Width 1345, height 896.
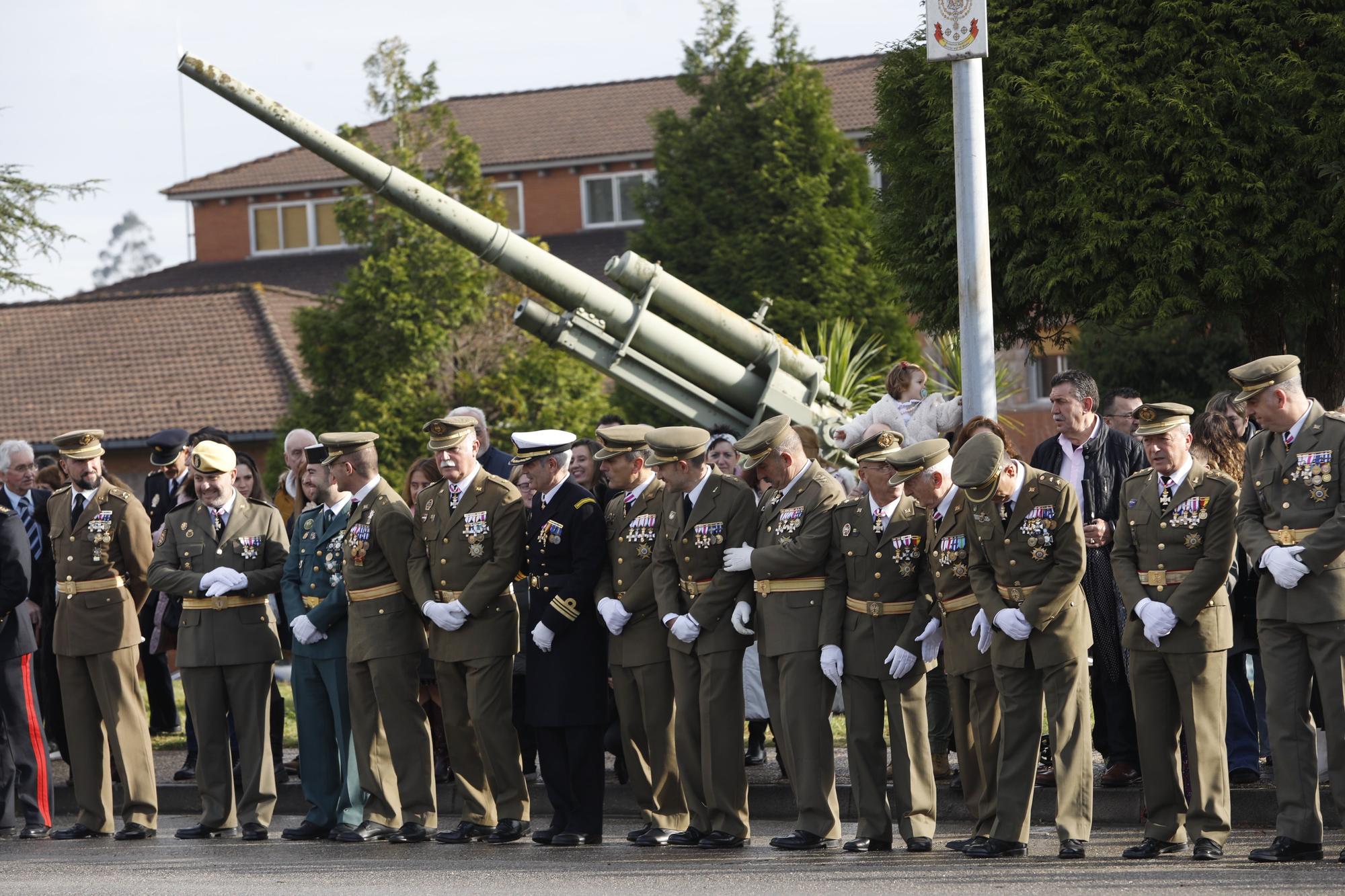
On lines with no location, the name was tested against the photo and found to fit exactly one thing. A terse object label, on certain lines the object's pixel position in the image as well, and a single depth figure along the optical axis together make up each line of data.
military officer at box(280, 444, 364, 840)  16.70
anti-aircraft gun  24.48
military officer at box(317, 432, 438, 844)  16.39
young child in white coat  19.16
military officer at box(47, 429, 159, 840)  17.62
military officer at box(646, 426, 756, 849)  15.24
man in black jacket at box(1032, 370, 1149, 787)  16.05
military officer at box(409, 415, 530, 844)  16.05
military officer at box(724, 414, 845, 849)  14.93
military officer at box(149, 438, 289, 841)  17.07
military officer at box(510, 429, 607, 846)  15.76
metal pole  16.82
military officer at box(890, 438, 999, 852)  14.34
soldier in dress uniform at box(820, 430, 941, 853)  14.61
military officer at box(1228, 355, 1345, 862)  13.12
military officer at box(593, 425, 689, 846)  15.69
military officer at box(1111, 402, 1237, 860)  13.57
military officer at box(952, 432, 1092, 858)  13.74
